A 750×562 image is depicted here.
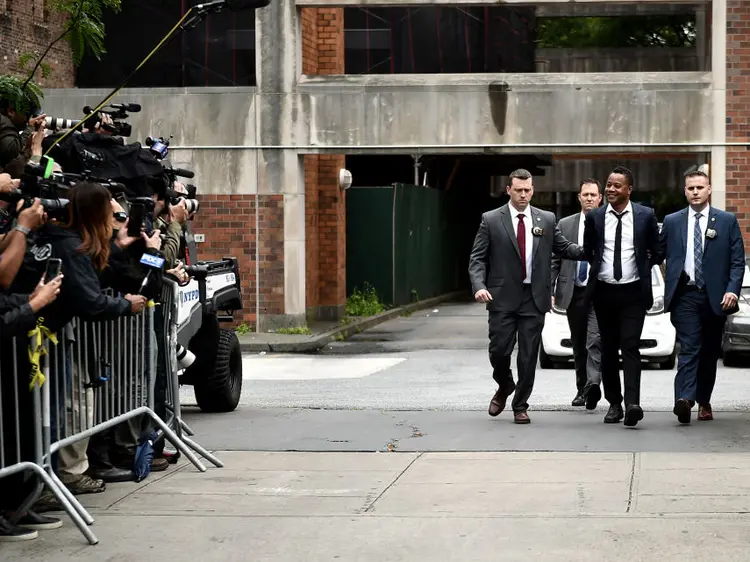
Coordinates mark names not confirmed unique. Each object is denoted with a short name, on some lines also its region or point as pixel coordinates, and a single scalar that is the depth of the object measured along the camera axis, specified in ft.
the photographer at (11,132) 31.89
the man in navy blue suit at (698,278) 35.58
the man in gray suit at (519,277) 36.73
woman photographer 24.47
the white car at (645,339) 53.62
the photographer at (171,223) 33.04
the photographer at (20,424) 22.89
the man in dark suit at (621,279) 35.83
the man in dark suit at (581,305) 39.83
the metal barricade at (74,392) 23.61
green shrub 86.28
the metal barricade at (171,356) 31.04
